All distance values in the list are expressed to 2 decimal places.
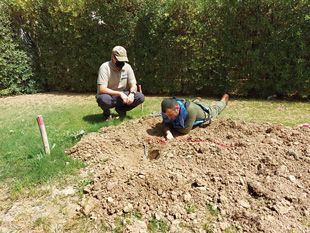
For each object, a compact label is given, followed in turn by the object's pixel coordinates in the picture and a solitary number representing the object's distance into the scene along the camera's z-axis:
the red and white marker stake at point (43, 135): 3.18
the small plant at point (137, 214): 2.36
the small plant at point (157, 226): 2.22
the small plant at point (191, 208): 2.40
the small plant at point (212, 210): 2.37
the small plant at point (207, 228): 2.19
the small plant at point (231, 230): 2.17
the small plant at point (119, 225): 2.21
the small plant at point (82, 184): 2.82
